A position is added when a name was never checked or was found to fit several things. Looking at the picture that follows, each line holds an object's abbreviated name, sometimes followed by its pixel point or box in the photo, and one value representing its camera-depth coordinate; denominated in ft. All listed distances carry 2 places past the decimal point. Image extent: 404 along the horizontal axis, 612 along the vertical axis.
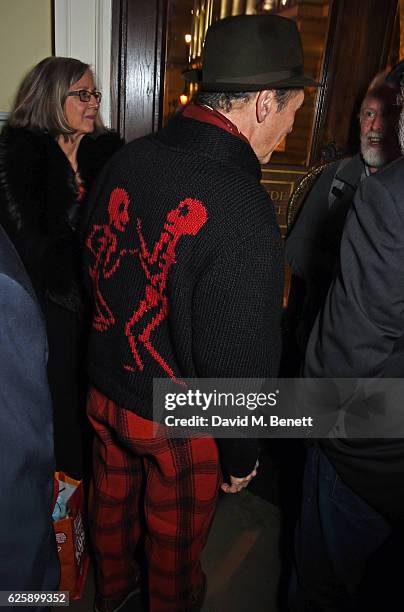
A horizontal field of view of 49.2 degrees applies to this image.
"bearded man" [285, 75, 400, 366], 6.11
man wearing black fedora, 3.09
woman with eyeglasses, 5.52
